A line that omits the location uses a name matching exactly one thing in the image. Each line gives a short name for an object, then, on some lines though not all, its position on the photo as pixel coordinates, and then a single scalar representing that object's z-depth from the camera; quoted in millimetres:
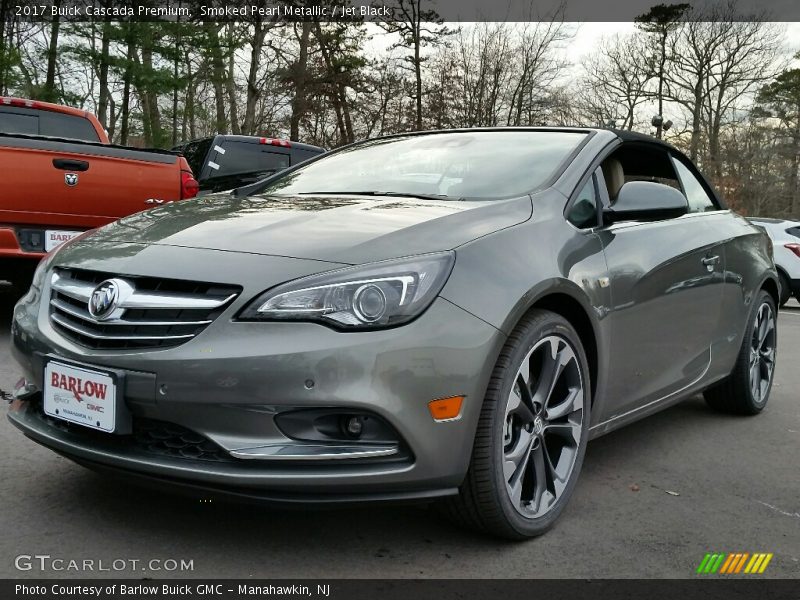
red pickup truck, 5418
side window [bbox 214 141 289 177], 9445
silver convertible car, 2279
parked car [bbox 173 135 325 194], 9305
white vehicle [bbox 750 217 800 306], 12484
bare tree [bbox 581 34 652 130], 33594
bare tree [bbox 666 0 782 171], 34375
